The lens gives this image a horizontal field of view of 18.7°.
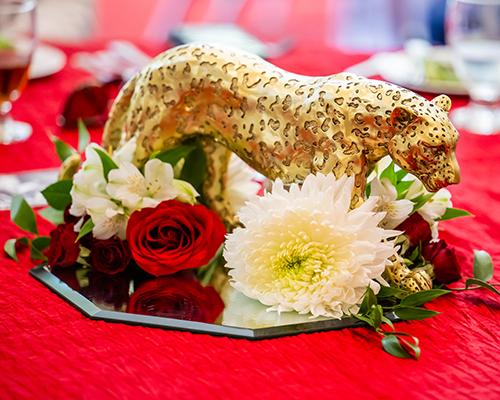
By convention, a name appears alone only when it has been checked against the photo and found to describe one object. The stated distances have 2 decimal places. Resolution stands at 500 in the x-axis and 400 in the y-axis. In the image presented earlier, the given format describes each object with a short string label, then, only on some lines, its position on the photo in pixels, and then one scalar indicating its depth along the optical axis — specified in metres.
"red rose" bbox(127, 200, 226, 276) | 1.12
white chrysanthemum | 1.04
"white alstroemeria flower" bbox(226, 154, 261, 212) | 1.19
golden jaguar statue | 1.05
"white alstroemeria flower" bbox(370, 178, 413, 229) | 1.10
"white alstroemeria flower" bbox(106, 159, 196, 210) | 1.12
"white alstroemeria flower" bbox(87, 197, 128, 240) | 1.12
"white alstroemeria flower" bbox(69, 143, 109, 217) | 1.13
